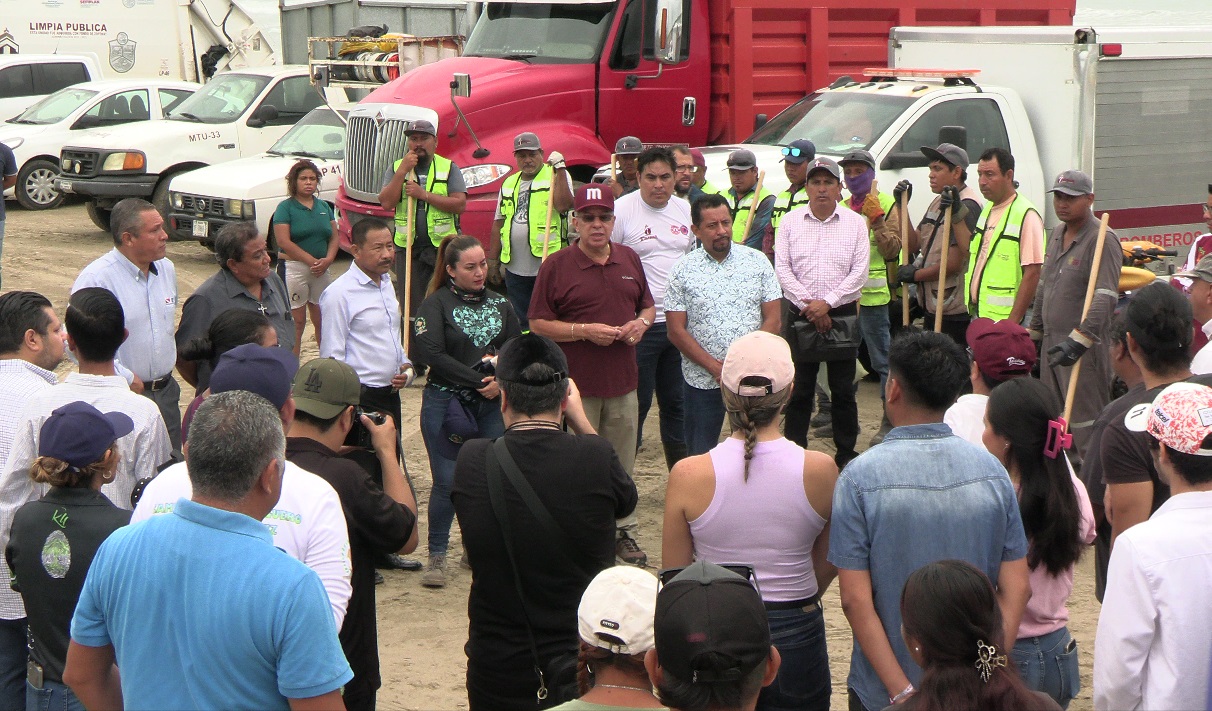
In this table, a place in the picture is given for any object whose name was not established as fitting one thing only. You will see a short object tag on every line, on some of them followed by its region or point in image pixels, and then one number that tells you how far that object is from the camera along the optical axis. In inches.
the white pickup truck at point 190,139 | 620.7
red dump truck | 448.5
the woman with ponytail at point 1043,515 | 138.5
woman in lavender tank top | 137.6
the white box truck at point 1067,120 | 382.3
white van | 775.1
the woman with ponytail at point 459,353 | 241.8
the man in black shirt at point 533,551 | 143.9
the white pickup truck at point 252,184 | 534.0
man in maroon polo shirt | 252.2
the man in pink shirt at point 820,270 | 289.6
